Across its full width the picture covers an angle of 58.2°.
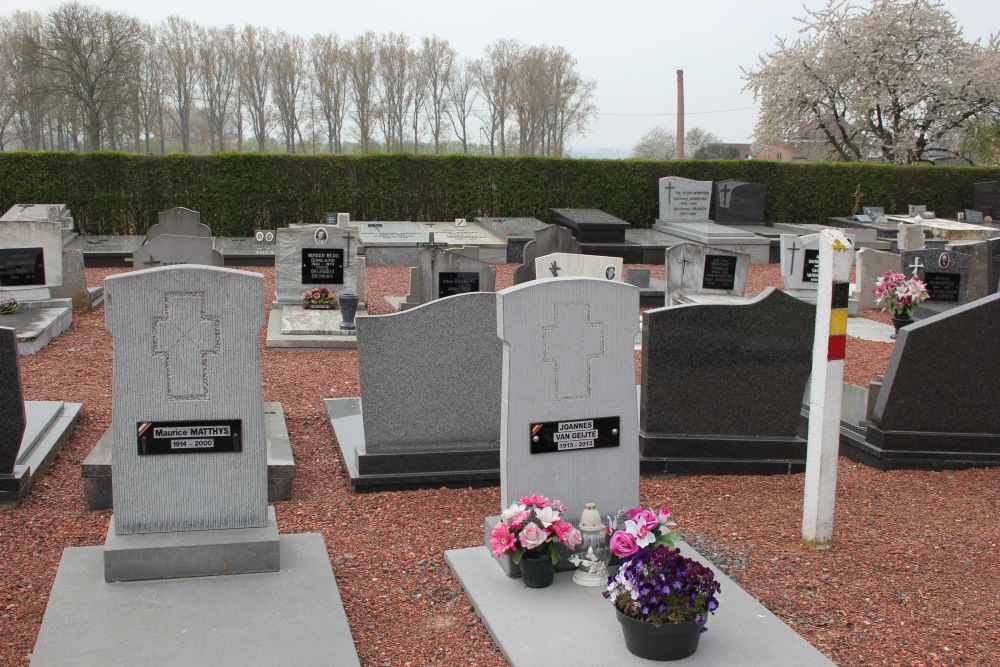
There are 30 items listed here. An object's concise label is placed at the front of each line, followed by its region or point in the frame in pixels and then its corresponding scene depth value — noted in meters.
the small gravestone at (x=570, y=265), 9.53
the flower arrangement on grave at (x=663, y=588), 3.54
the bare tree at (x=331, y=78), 57.56
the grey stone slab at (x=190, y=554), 4.05
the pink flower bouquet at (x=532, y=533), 4.10
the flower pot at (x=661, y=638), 3.54
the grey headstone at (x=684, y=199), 20.66
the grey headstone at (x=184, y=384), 4.06
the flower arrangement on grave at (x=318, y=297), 11.05
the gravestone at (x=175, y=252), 10.95
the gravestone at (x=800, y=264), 12.10
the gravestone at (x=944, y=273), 11.04
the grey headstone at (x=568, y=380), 4.34
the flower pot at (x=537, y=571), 4.16
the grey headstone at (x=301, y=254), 11.09
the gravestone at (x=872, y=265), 12.56
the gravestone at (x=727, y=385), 5.96
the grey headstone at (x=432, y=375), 5.68
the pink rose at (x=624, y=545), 3.86
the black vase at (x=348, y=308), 10.02
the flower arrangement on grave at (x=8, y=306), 9.87
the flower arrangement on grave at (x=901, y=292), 10.53
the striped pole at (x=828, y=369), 4.60
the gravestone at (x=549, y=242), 12.40
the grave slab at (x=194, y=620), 3.49
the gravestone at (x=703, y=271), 11.19
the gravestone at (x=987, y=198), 22.77
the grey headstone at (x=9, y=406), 5.19
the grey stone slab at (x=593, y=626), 3.63
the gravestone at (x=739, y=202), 20.56
